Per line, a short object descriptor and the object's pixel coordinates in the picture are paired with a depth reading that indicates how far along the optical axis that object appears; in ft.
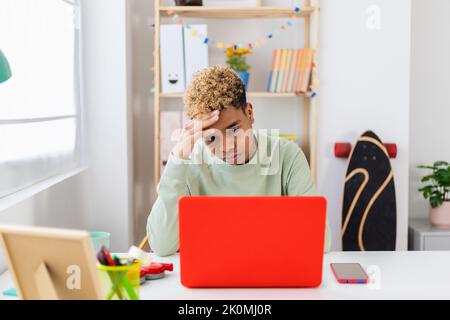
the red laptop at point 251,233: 4.72
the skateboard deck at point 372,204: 10.95
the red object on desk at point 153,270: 5.40
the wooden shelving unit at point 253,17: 10.97
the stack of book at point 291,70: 11.10
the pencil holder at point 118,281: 4.02
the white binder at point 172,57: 10.98
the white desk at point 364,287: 4.88
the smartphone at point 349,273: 5.29
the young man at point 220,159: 5.93
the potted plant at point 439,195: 11.44
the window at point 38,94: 7.13
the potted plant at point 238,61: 11.22
